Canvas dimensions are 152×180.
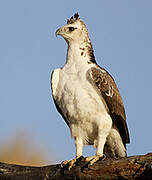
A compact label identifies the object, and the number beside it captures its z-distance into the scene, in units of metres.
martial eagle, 17.55
